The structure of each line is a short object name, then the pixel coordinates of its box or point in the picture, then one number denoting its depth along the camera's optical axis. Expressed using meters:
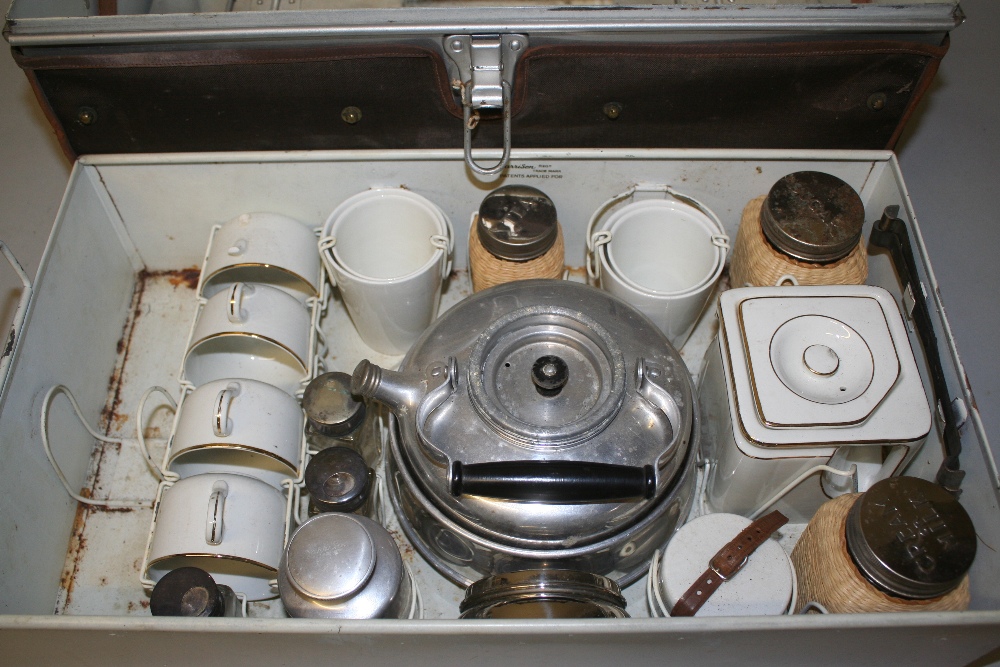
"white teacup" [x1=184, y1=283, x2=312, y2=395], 1.28
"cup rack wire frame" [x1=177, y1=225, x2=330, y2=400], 1.32
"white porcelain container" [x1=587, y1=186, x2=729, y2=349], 1.30
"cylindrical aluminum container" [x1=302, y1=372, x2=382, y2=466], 1.22
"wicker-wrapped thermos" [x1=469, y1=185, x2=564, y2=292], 1.27
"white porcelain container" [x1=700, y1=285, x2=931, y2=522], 1.09
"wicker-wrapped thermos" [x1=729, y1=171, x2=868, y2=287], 1.23
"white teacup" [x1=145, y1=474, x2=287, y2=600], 1.12
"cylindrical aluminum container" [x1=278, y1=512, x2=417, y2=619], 1.01
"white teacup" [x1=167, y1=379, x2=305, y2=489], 1.19
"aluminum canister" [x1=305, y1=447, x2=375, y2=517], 1.15
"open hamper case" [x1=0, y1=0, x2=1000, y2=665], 1.02
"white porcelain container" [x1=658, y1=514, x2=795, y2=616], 1.08
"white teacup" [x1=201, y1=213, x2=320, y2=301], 1.37
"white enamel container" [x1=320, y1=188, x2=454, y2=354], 1.31
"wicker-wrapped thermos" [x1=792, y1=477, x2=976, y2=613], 0.98
